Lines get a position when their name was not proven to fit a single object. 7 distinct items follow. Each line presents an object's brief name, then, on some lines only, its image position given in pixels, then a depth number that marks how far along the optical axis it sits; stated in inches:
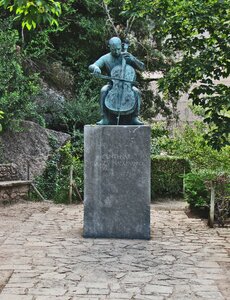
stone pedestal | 278.1
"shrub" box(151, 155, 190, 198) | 503.8
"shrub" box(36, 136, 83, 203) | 464.1
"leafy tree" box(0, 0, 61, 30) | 166.4
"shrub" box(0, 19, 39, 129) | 477.7
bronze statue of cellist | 288.2
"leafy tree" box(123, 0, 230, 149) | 247.0
